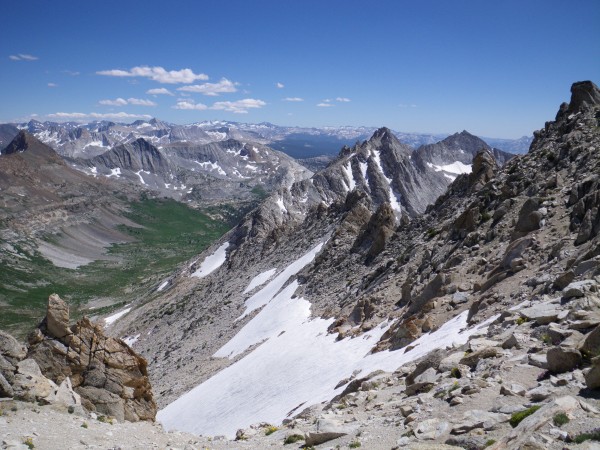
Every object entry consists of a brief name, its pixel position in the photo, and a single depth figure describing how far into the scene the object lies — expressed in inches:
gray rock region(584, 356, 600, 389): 454.3
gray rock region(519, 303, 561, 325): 674.8
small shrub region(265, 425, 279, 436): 815.3
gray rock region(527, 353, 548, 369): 568.1
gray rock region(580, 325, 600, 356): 511.2
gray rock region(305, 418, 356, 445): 625.3
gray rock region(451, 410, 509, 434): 478.9
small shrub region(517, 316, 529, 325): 732.9
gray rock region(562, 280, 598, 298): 684.1
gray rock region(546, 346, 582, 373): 526.6
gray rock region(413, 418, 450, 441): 510.0
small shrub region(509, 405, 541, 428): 465.5
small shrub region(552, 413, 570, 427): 410.0
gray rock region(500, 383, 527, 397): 532.7
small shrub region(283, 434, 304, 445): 681.2
